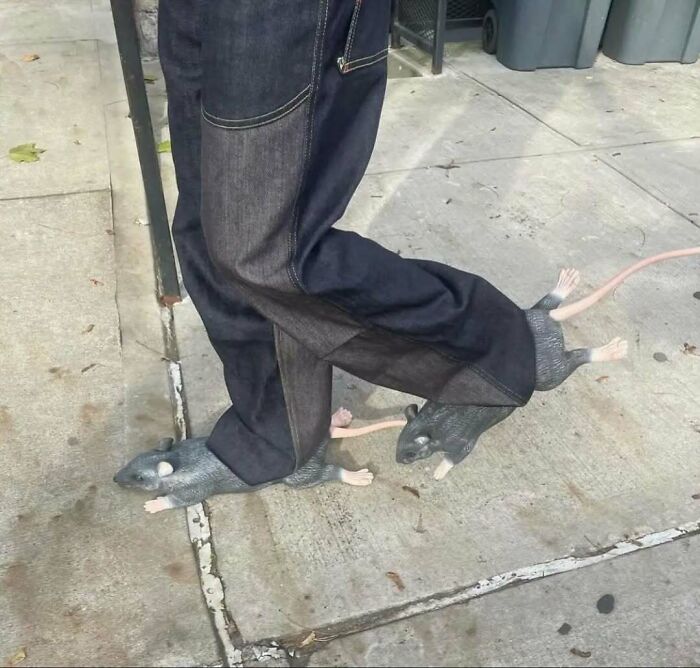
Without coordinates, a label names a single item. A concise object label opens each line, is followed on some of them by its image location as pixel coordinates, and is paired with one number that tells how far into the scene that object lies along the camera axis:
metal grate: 5.32
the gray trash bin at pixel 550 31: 4.83
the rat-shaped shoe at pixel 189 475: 1.80
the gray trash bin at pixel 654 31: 4.94
